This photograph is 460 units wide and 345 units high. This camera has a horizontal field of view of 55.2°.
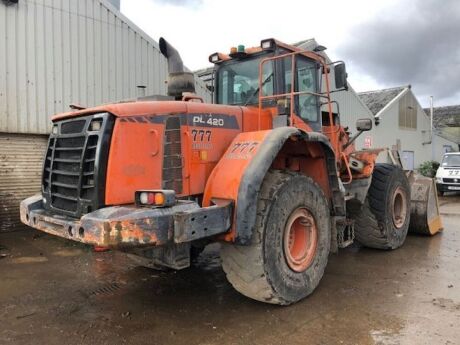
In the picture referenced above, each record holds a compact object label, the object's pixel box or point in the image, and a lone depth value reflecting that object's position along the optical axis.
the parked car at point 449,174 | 15.96
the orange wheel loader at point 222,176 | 3.71
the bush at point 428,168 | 24.31
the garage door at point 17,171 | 8.26
